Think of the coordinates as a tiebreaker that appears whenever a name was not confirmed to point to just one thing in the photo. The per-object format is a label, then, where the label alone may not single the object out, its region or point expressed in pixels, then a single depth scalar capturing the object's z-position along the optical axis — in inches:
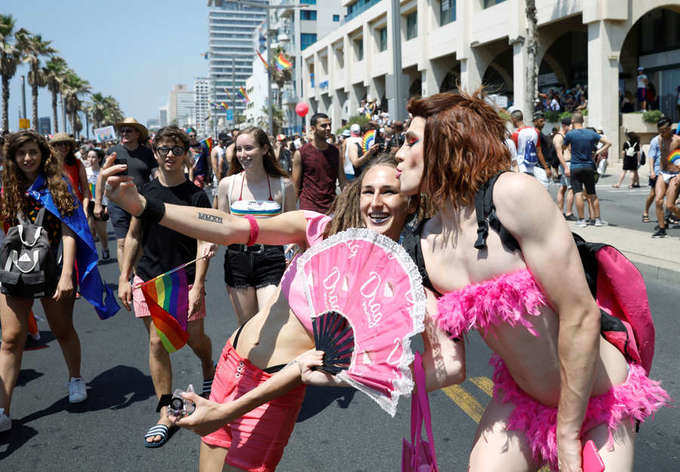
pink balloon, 1181.1
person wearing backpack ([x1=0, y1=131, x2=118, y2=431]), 168.7
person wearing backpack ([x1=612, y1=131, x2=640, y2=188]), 732.7
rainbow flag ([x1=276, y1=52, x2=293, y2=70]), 1756.4
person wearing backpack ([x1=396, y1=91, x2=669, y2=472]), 73.4
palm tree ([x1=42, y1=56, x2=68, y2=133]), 2434.8
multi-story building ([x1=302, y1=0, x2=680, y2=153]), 995.3
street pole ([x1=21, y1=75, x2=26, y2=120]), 2191.4
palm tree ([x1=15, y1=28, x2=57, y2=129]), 1861.5
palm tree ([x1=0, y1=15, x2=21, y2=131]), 1695.4
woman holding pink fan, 77.0
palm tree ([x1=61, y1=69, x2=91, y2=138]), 2942.9
